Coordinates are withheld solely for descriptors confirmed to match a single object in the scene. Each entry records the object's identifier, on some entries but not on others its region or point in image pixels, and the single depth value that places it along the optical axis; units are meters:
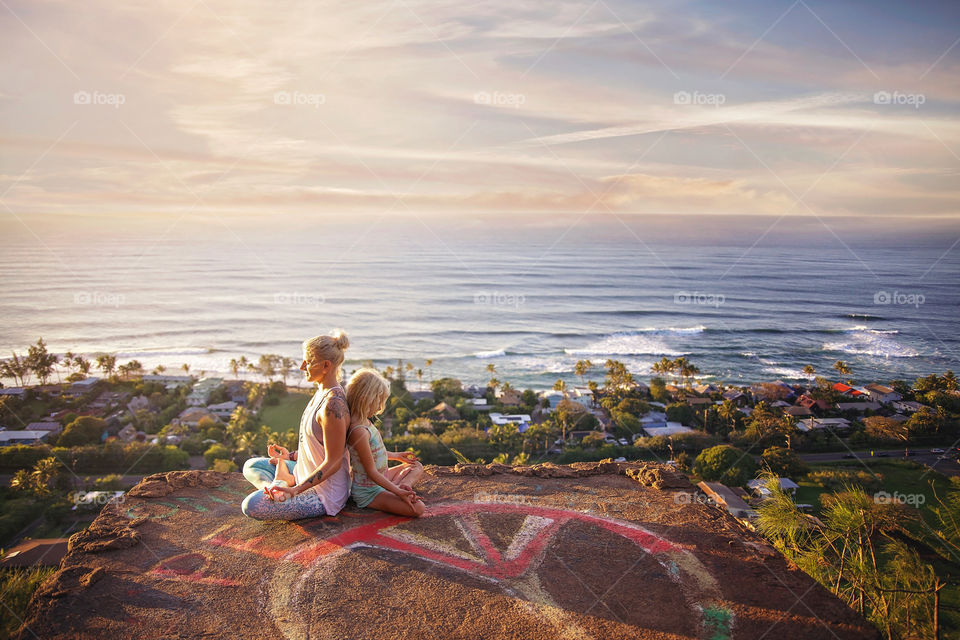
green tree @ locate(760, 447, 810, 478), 19.91
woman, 5.45
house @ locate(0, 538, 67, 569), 11.41
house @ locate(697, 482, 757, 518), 15.67
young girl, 5.57
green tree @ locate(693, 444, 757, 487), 18.78
